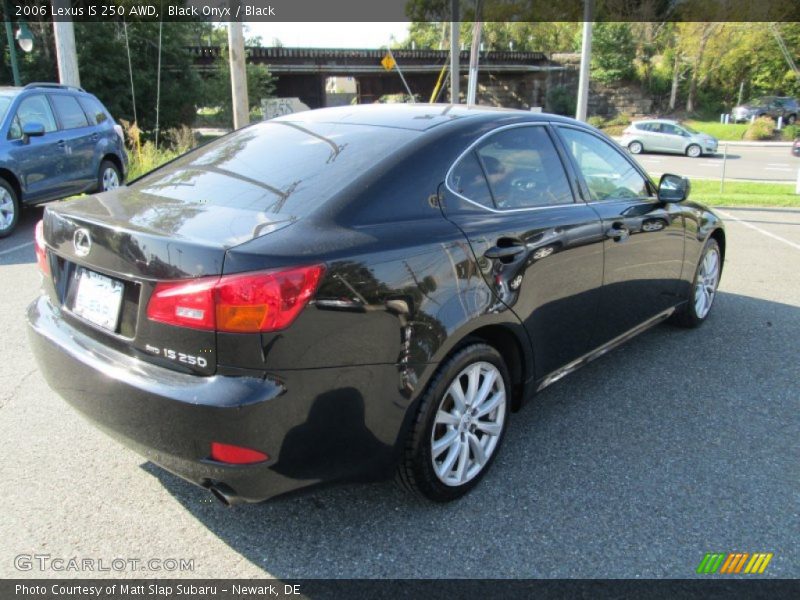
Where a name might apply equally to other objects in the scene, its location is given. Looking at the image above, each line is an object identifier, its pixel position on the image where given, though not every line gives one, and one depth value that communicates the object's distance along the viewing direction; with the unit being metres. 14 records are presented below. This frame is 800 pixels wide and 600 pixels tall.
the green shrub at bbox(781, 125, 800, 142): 37.41
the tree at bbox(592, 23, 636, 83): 53.78
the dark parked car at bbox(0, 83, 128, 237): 8.12
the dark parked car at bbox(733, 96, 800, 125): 41.20
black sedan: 2.15
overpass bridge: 49.00
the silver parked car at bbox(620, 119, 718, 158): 29.06
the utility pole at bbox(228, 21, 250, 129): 12.85
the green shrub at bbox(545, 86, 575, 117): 55.94
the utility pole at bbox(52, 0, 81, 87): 12.15
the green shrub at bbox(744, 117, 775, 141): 37.81
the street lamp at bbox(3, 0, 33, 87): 16.77
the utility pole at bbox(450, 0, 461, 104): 21.20
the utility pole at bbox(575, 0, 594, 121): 15.71
